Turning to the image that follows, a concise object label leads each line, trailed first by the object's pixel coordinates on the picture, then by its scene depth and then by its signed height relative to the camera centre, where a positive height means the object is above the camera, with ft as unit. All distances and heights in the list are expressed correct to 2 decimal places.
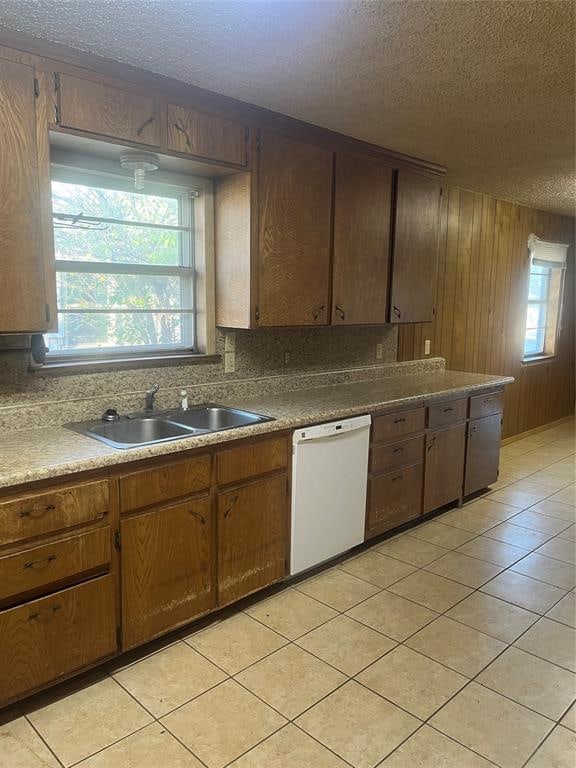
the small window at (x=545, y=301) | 19.69 +0.47
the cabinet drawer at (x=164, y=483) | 6.85 -2.24
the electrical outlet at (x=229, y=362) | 10.21 -0.98
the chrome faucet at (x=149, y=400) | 8.80 -1.46
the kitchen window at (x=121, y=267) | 8.31 +0.63
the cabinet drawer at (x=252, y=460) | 7.86 -2.21
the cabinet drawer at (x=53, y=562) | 5.93 -2.87
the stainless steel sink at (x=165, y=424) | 7.93 -1.76
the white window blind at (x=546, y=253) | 18.60 +2.13
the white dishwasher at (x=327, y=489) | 8.96 -3.00
